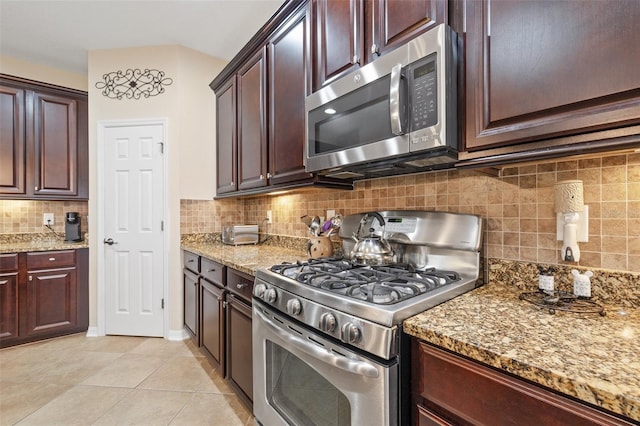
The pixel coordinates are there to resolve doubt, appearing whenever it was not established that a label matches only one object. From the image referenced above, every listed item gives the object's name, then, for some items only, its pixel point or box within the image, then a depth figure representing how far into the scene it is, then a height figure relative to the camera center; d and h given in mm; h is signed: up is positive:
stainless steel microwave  1057 +398
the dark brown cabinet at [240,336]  1712 -726
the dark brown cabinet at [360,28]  1166 +788
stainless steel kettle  1398 -180
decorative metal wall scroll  2920 +1227
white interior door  2910 -160
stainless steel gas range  883 -341
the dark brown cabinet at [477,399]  596 -412
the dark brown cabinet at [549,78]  750 +370
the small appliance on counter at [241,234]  2764 -197
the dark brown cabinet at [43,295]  2680 -745
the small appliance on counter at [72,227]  3139 -141
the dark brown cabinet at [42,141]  2863 +704
